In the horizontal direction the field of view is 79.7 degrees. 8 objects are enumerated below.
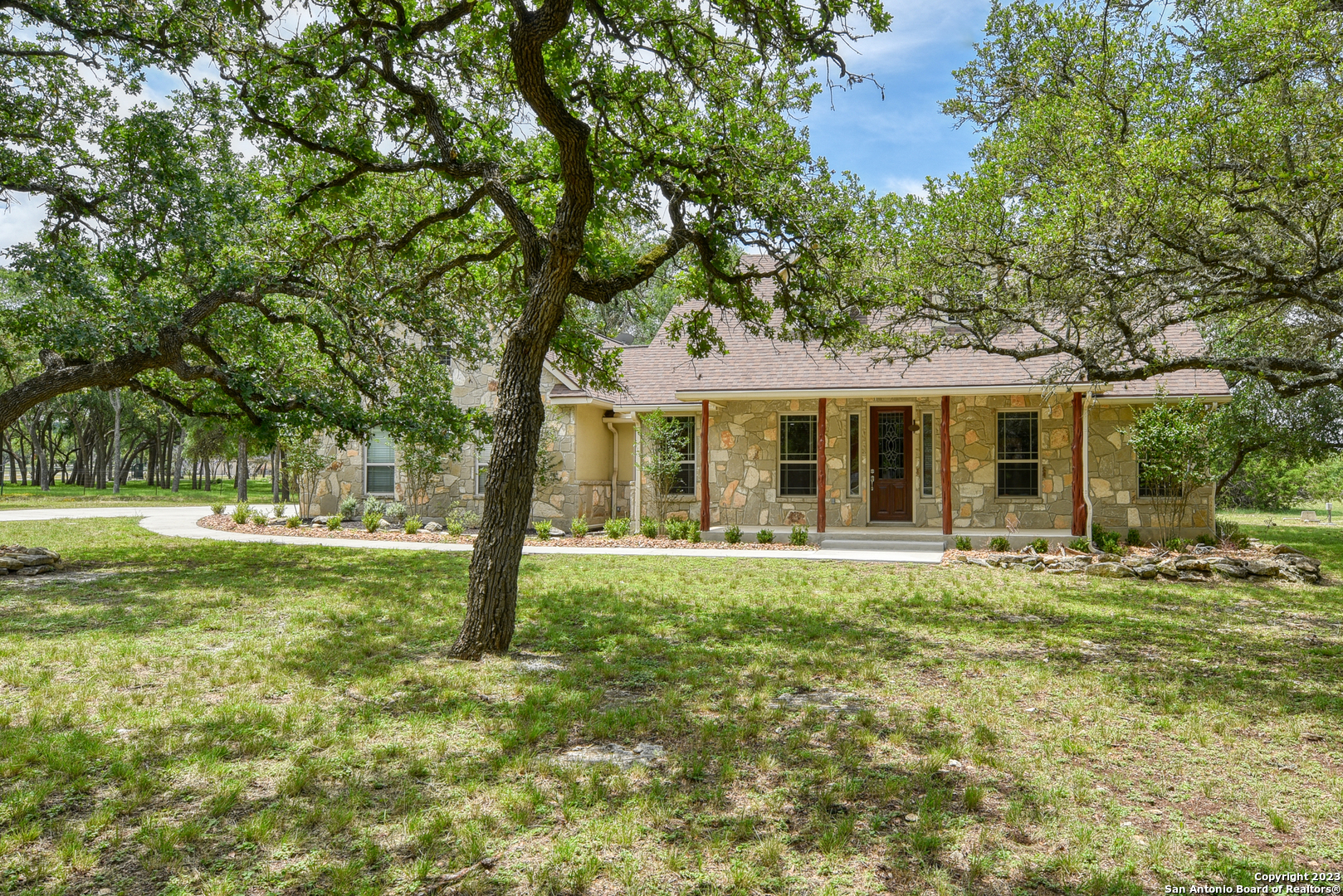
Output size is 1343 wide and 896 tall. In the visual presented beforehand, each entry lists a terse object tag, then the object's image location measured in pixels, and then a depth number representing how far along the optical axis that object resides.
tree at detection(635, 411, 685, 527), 15.74
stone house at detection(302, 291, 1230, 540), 14.34
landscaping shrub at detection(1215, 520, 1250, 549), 13.65
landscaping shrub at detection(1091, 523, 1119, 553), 13.27
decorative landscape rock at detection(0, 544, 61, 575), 10.38
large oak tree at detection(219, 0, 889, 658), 6.33
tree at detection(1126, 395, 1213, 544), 13.18
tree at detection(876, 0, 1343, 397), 6.52
